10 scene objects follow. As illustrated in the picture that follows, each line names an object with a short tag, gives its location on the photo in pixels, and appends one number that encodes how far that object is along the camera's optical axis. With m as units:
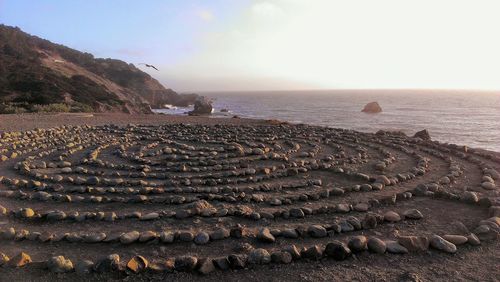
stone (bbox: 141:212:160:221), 6.09
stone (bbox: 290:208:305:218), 6.26
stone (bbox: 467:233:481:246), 5.32
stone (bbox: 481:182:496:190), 8.06
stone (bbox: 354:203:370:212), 6.54
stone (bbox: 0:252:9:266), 4.50
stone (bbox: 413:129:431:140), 17.75
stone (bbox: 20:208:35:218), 6.15
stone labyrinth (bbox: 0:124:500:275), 4.94
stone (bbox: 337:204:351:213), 6.48
